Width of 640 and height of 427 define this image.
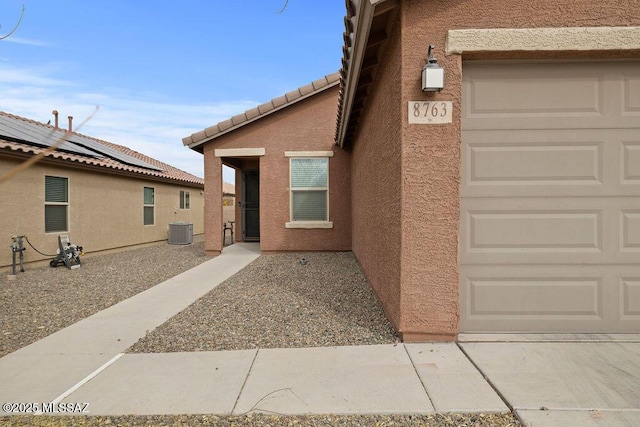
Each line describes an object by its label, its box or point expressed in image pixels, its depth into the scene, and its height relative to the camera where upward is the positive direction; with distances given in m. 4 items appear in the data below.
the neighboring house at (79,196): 7.94 +0.43
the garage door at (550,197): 3.55 +0.11
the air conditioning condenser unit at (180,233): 13.59 -0.90
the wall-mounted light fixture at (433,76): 3.34 +1.27
